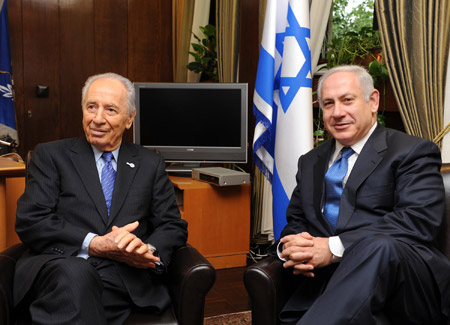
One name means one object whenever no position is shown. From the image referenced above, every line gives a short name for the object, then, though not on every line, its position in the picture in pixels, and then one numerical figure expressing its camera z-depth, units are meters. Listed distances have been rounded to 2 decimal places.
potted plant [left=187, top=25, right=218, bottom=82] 4.85
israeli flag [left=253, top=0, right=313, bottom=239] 2.84
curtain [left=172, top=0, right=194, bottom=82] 5.34
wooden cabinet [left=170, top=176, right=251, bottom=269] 3.54
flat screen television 3.80
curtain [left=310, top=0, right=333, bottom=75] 3.64
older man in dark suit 1.68
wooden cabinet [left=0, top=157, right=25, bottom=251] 2.54
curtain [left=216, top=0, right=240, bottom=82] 4.34
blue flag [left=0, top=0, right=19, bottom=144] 4.70
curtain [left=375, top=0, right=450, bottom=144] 2.33
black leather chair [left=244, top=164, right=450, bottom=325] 1.75
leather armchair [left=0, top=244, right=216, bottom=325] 1.73
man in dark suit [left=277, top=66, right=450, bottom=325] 1.53
